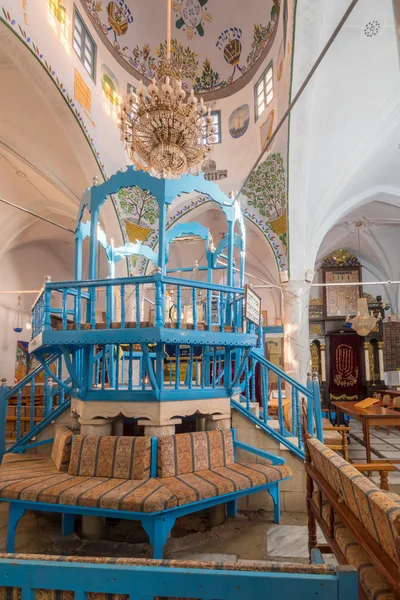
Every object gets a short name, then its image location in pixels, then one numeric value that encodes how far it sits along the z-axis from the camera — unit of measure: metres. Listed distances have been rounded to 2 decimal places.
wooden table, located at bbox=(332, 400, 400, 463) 6.41
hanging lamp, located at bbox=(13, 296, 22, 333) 13.05
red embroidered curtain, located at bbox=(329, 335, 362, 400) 15.12
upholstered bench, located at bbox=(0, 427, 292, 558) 3.33
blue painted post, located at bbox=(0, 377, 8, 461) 5.30
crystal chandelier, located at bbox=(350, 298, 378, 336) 10.96
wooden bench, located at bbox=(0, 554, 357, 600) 1.33
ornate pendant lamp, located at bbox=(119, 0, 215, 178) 6.45
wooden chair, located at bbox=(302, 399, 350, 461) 5.62
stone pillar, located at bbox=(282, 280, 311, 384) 10.08
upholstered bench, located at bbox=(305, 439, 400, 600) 1.57
